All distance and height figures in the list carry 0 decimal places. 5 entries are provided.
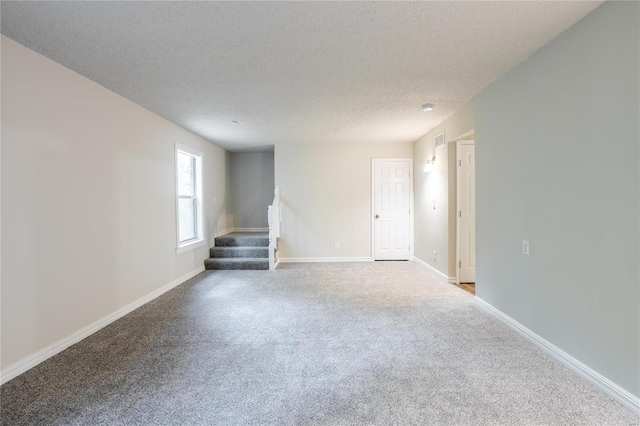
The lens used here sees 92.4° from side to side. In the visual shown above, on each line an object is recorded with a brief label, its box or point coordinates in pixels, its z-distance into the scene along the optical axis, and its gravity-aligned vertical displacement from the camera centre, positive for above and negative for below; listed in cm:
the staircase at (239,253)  554 -81
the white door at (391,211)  617 -7
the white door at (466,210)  440 -5
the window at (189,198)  492 +21
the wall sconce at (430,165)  496 +70
